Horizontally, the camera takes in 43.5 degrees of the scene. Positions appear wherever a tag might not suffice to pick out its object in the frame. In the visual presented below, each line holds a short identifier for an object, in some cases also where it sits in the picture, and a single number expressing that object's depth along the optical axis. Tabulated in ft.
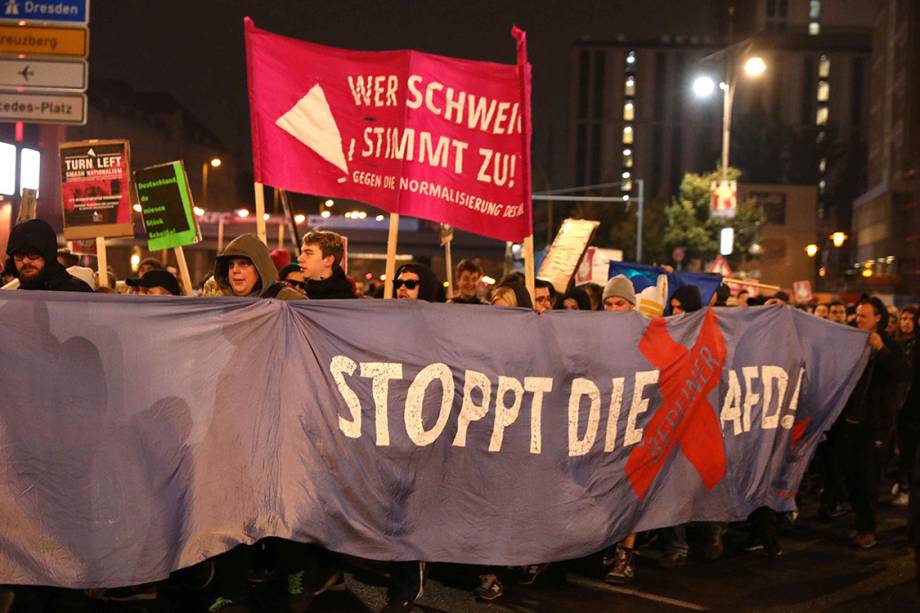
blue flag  43.01
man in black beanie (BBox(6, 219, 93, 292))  19.70
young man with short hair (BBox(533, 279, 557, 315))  33.27
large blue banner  16.96
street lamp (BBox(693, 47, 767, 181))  92.63
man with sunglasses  24.57
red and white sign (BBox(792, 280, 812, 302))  83.88
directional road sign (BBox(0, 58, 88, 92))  29.89
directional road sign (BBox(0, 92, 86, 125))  29.86
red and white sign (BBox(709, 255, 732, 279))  80.36
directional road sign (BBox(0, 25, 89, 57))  30.09
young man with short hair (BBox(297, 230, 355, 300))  22.12
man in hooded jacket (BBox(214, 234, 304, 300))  20.90
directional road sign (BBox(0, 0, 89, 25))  30.30
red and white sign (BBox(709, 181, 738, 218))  96.37
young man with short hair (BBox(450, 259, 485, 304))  29.19
